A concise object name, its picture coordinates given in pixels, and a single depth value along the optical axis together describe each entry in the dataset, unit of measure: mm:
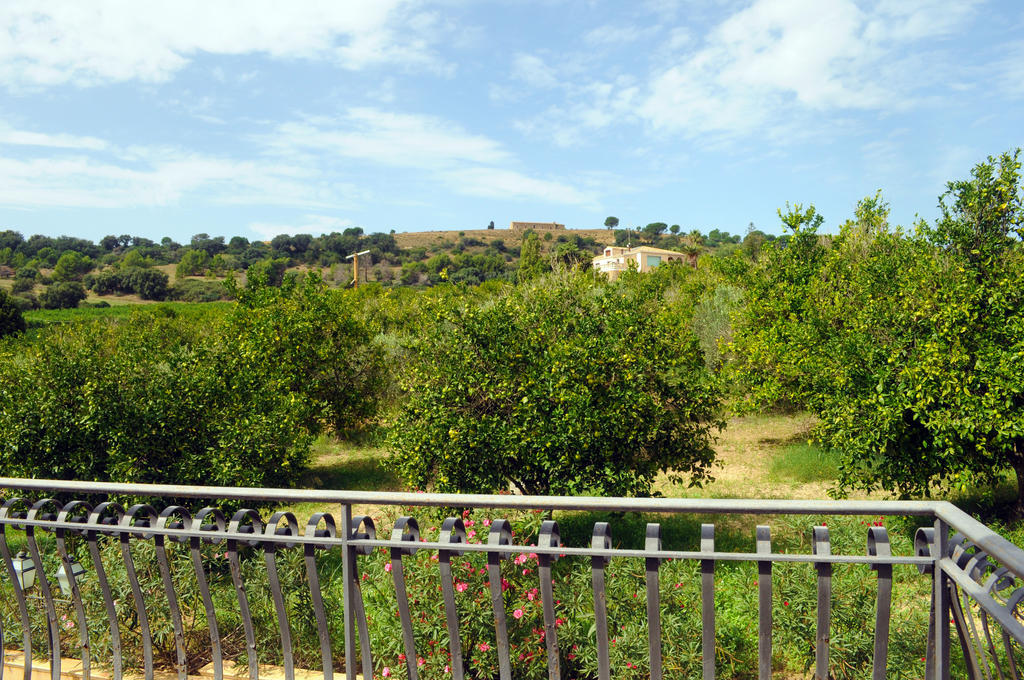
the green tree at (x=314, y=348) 13781
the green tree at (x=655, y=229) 137125
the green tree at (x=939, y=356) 7715
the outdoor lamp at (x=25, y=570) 5007
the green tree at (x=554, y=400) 8211
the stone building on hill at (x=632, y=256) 84312
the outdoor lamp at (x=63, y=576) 4293
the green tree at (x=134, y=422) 9086
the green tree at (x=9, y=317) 31625
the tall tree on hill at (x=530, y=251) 56294
